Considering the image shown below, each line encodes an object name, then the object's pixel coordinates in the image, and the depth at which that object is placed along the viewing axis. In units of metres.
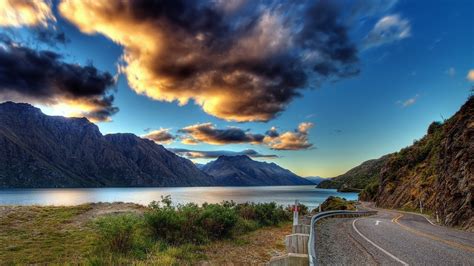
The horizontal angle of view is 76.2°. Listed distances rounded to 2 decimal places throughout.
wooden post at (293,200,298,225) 11.15
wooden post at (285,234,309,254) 6.58
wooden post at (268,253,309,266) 4.85
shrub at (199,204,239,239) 14.20
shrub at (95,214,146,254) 10.45
